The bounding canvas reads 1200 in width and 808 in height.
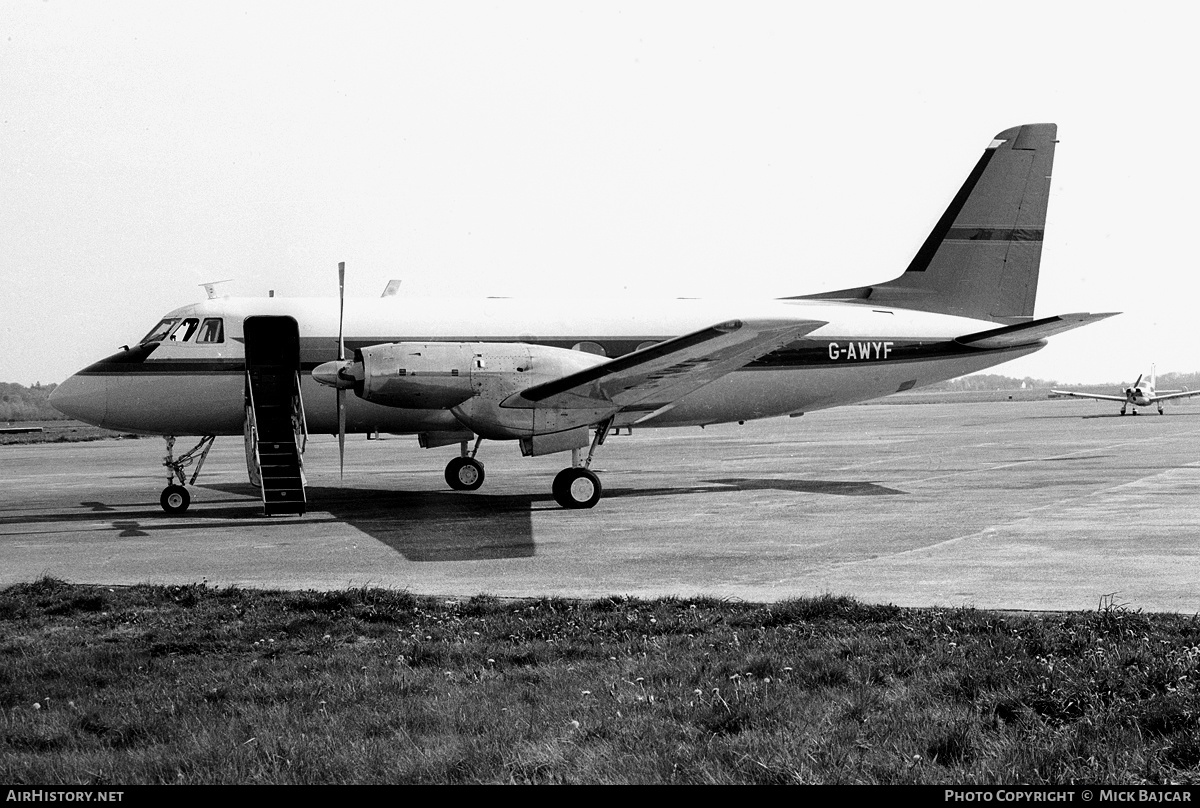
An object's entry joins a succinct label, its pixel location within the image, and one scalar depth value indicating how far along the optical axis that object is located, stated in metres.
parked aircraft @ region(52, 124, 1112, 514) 17.78
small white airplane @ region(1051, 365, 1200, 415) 65.75
